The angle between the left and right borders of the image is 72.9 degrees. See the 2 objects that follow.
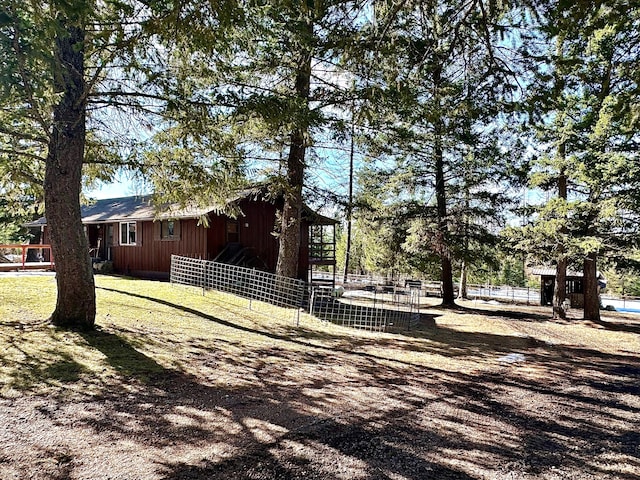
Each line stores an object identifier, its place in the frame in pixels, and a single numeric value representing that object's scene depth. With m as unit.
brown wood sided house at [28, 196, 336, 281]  17.14
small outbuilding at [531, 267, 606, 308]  22.22
